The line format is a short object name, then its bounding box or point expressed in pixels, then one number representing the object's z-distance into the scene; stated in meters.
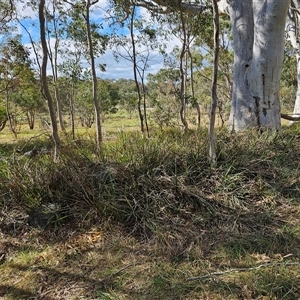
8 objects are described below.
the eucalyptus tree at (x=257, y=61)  4.06
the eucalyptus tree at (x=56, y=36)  9.45
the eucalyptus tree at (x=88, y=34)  5.30
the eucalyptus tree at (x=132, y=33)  6.70
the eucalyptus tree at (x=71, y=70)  11.99
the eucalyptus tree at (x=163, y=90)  8.04
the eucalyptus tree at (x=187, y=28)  6.36
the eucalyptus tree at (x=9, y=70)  12.59
